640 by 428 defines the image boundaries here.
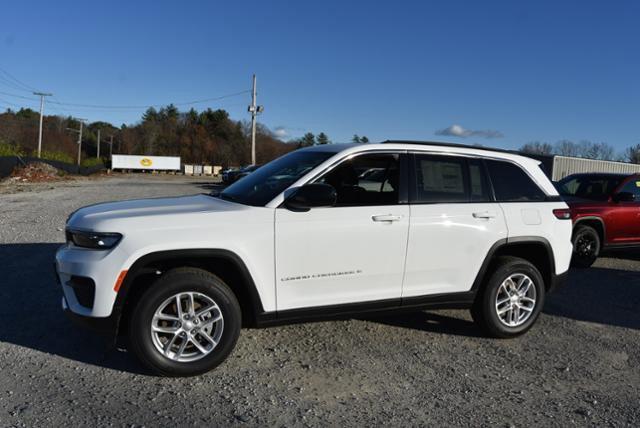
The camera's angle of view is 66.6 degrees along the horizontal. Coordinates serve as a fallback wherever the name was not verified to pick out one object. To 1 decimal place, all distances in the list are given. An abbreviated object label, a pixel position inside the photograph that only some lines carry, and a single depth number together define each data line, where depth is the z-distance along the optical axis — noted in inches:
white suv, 139.9
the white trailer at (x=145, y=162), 3102.9
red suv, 319.6
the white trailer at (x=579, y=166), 989.2
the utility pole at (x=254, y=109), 1571.2
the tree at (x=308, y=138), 4595.2
